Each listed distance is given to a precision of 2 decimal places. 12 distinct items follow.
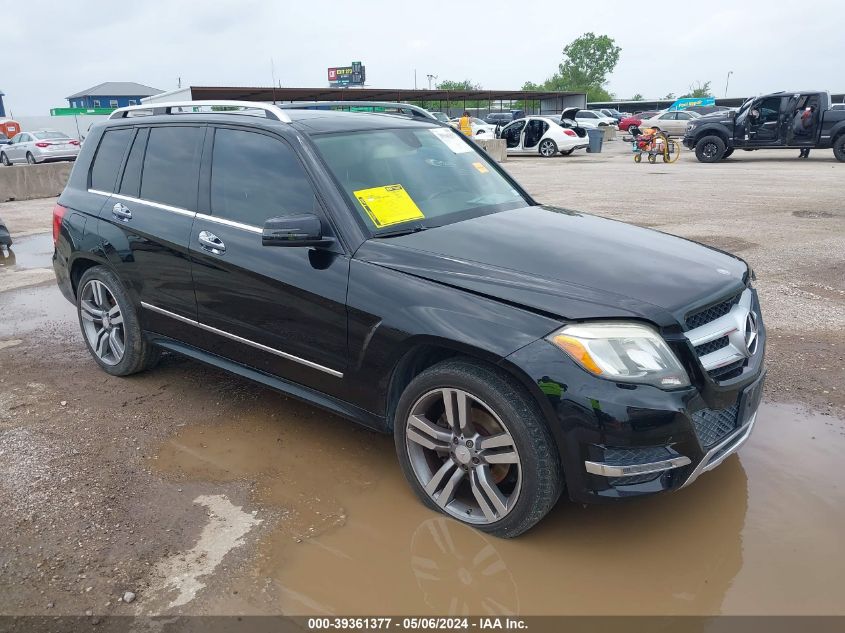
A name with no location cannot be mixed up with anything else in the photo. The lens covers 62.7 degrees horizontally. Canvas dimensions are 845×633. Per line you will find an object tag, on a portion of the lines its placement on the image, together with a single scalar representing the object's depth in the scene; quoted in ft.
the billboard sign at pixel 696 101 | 202.08
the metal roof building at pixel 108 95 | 242.58
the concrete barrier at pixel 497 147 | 79.41
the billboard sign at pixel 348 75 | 321.11
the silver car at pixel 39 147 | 87.76
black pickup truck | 64.69
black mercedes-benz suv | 8.79
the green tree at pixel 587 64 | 430.20
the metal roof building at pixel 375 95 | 110.52
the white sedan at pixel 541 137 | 88.99
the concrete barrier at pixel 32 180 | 52.47
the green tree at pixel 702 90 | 431.43
